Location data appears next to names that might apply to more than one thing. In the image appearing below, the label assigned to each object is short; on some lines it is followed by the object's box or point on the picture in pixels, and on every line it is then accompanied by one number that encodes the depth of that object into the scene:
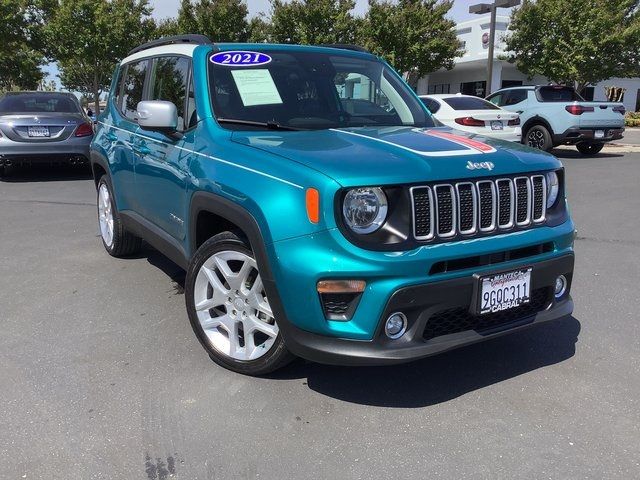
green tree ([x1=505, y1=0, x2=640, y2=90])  23.83
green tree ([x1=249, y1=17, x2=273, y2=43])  24.05
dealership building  32.59
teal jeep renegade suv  2.61
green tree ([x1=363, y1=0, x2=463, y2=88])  23.34
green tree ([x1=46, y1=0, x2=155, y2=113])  24.69
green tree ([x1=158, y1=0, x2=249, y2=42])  23.58
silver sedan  9.99
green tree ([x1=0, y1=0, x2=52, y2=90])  25.81
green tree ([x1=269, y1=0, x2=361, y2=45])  22.77
